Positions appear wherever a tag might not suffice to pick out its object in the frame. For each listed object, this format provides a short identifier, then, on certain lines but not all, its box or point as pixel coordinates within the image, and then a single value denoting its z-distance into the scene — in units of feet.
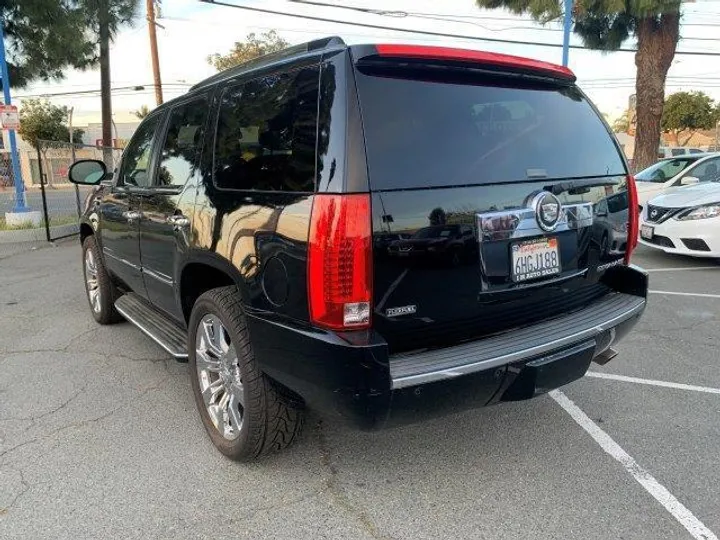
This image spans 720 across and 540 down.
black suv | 7.23
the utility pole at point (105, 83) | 42.63
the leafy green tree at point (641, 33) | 46.98
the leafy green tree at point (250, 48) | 94.79
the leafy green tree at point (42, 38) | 38.32
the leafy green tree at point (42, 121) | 154.10
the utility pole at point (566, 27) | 46.68
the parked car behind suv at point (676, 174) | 32.30
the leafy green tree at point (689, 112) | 162.61
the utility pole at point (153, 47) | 76.64
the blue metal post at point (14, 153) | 36.60
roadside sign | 36.52
